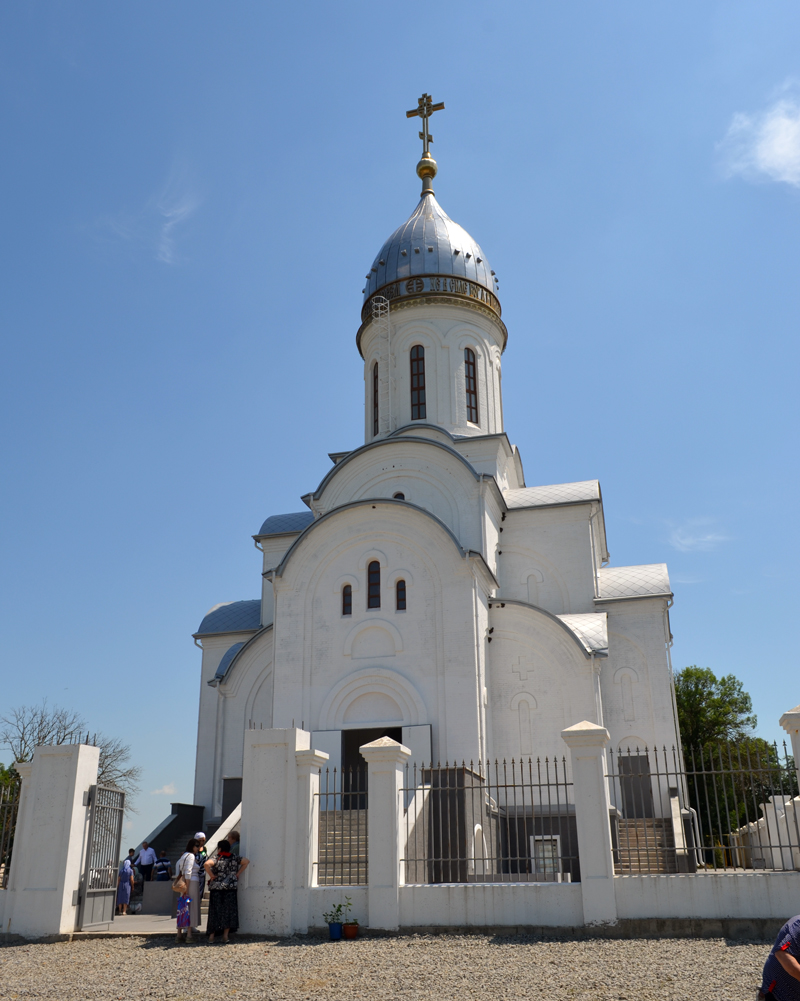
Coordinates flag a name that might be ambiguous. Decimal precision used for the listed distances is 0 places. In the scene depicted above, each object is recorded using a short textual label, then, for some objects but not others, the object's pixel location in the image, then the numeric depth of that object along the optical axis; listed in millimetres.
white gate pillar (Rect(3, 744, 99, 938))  10102
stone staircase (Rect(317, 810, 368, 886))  11580
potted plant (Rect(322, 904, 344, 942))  9547
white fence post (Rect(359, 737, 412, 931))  9602
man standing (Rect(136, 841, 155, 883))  16125
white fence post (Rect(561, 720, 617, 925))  9070
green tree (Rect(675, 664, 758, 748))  36219
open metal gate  10570
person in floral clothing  9664
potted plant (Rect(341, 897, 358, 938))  9484
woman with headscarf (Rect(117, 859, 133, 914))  13742
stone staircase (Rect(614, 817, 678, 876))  14555
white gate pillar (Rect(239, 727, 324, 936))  9852
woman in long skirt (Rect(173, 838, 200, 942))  9711
